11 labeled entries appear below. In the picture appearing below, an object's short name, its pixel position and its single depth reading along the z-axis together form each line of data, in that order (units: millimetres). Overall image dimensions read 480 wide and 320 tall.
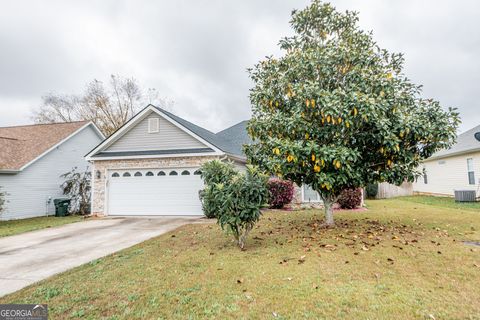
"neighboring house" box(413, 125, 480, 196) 16531
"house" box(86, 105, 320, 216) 12453
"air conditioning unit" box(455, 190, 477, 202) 14938
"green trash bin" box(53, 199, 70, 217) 14517
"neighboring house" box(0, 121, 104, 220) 13672
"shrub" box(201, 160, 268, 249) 5664
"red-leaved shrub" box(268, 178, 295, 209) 12984
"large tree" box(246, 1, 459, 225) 6250
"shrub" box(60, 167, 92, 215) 15268
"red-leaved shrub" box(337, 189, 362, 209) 12406
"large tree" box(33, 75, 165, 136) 26484
